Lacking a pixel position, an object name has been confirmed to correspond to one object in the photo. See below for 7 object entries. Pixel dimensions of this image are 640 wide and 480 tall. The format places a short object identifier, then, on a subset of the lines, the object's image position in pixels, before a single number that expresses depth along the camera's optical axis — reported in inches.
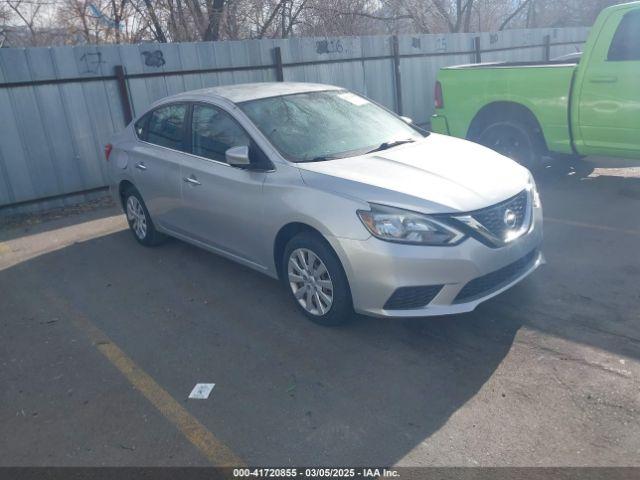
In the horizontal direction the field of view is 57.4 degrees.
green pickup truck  259.1
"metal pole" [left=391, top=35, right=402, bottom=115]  481.7
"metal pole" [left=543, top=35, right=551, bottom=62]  663.8
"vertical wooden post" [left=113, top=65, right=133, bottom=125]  342.0
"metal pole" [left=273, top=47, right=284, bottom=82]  409.7
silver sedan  148.2
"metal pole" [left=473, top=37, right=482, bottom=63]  557.9
